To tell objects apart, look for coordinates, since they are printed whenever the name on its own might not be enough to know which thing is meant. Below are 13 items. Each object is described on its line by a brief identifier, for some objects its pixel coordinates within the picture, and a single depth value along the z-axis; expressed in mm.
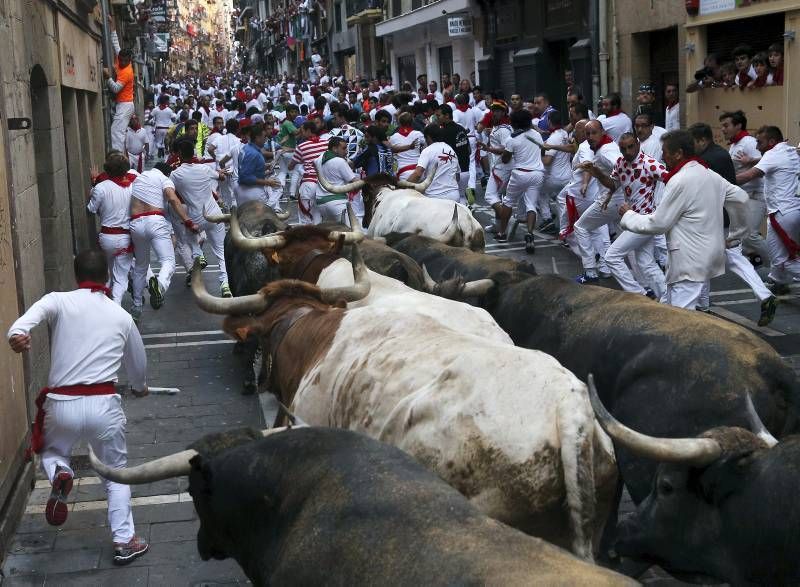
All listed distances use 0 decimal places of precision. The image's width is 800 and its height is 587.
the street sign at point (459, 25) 35625
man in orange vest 21781
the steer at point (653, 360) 5277
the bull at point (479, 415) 4488
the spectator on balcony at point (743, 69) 16484
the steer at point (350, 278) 6180
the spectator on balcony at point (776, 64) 15962
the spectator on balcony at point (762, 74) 16047
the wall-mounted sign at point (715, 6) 18734
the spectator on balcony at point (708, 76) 17594
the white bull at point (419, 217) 11367
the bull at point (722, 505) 3971
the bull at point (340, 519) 3133
